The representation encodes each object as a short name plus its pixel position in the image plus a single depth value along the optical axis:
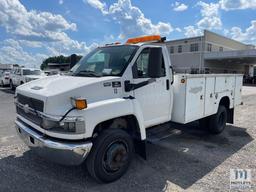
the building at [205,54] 43.24
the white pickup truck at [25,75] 15.54
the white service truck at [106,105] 3.12
